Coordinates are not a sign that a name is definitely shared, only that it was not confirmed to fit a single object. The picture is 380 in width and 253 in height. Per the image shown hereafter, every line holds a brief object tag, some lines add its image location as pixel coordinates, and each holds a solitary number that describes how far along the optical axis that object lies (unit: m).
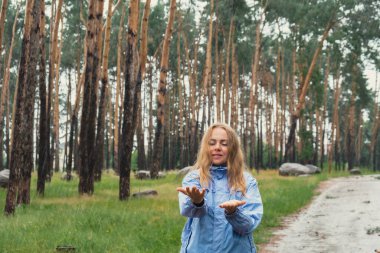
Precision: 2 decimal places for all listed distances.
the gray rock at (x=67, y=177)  21.43
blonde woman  2.92
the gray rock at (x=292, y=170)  29.41
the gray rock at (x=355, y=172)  36.69
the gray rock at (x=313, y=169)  32.61
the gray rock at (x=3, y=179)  18.36
